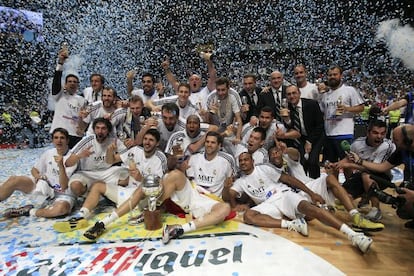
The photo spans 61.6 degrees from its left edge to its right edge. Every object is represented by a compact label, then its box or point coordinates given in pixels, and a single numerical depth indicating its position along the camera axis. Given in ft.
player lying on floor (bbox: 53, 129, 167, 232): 11.08
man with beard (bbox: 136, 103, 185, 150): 12.65
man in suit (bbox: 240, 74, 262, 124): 14.37
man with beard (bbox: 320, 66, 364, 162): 13.11
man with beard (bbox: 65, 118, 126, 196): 11.66
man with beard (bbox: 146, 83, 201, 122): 13.69
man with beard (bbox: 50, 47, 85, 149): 14.58
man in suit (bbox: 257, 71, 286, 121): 13.98
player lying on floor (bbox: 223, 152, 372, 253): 9.44
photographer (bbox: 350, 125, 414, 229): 7.57
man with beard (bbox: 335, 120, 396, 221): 11.23
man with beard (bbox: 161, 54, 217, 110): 15.35
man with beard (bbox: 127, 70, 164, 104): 15.60
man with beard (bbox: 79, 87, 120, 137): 13.73
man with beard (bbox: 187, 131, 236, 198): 11.57
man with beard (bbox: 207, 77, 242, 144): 13.74
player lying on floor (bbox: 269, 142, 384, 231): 9.99
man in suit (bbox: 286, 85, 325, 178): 12.98
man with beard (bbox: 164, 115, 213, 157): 12.28
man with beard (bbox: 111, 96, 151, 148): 13.41
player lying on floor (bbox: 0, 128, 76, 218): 11.27
